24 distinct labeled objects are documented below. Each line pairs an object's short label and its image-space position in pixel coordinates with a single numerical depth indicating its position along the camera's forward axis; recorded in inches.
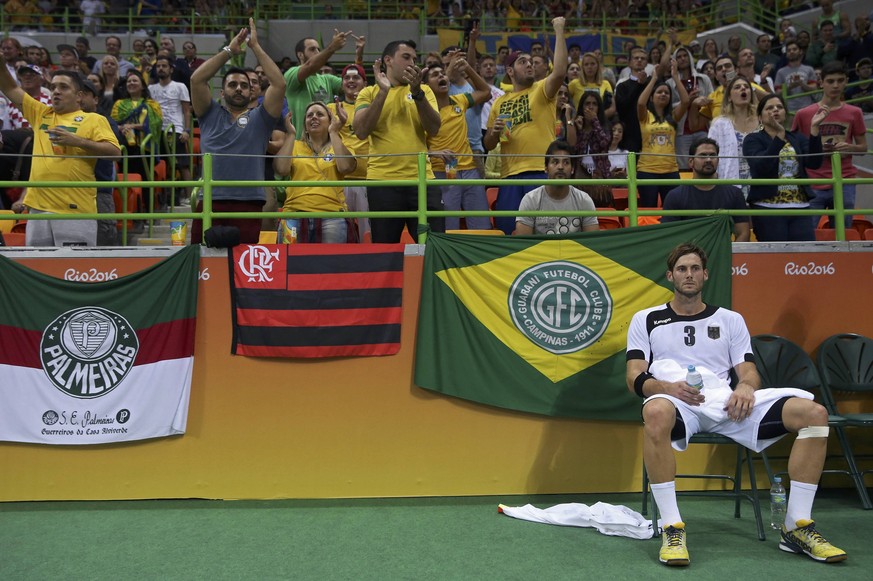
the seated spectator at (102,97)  436.1
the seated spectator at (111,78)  449.5
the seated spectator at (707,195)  293.4
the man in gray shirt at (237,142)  278.7
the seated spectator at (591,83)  426.6
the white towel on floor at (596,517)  224.5
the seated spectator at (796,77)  551.8
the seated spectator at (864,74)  534.3
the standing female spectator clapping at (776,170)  299.1
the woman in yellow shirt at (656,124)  382.0
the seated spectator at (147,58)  571.2
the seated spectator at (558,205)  286.7
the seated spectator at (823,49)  593.9
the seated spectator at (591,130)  385.1
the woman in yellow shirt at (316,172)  289.1
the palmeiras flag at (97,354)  263.3
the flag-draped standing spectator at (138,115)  416.2
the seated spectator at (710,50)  583.1
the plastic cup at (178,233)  319.9
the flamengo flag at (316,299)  267.4
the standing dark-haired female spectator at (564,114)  407.4
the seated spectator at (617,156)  380.8
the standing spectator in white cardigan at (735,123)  340.8
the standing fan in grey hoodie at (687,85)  428.6
